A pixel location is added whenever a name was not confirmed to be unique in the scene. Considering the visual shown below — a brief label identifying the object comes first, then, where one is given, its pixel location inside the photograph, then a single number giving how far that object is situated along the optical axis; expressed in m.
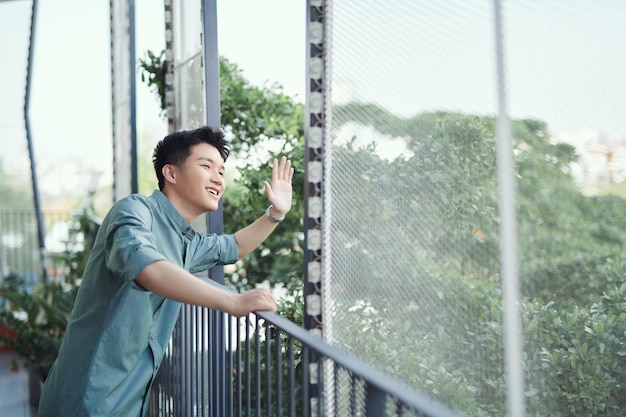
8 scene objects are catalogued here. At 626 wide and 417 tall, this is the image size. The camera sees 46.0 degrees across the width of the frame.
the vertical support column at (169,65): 3.27
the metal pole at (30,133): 7.41
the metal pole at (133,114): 4.09
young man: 1.59
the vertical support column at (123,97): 4.21
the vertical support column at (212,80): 2.61
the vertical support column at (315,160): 1.94
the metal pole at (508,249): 1.21
